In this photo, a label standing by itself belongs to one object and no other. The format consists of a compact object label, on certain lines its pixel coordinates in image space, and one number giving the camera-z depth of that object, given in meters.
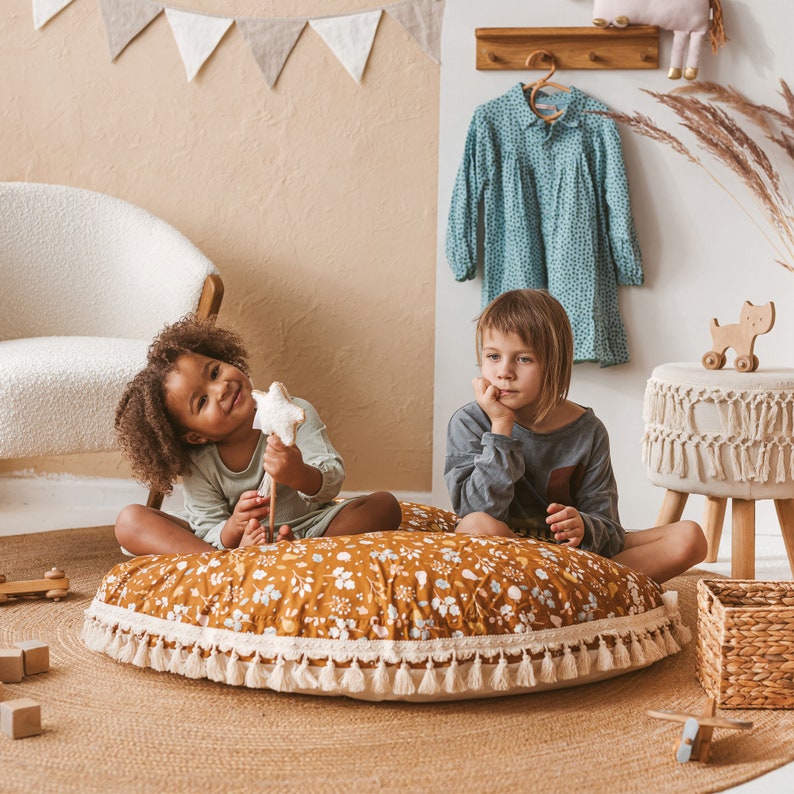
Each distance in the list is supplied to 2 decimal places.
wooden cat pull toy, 2.19
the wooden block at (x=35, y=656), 1.50
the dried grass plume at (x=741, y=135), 2.49
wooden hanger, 2.62
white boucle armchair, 2.49
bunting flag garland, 2.72
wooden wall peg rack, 2.60
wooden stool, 2.15
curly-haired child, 1.79
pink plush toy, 2.53
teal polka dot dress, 2.60
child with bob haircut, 1.76
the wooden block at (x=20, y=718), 1.28
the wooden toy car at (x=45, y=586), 1.90
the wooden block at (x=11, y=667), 1.47
